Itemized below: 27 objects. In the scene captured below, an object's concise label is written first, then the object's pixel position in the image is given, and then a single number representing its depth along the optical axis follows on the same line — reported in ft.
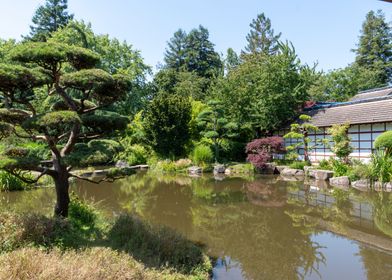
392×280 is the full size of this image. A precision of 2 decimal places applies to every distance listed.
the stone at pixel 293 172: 47.19
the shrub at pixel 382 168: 34.55
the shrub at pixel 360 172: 36.06
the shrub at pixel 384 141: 37.52
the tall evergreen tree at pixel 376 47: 92.89
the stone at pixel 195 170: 51.81
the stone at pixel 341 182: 37.50
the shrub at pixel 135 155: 61.98
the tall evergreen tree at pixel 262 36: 120.47
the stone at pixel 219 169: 52.37
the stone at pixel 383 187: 33.62
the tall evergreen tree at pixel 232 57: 106.21
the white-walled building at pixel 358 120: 44.42
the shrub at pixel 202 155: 54.85
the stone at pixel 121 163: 61.55
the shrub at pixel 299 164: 48.08
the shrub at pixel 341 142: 44.80
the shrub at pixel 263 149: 49.21
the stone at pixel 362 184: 35.23
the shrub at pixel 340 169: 40.45
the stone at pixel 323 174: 41.57
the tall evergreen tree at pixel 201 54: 125.90
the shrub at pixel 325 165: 44.14
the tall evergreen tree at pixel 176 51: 132.77
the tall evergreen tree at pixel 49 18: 109.60
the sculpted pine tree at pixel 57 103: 14.21
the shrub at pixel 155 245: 13.07
